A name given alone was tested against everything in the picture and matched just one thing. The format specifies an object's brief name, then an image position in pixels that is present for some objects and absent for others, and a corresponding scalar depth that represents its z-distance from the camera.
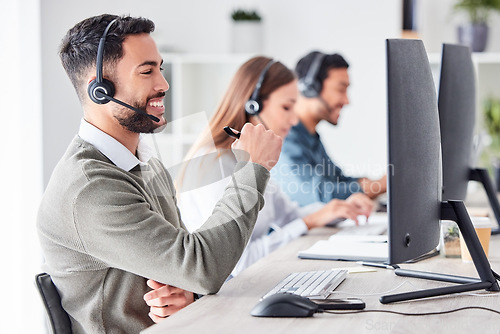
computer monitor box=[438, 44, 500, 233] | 2.28
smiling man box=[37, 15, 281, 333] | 2.00
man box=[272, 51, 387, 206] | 3.58
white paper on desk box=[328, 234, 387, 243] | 2.59
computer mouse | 1.90
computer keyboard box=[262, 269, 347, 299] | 2.03
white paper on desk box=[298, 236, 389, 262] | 2.36
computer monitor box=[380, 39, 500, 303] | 1.95
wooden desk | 1.85
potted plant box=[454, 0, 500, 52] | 4.52
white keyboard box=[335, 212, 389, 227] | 2.92
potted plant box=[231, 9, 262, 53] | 4.62
